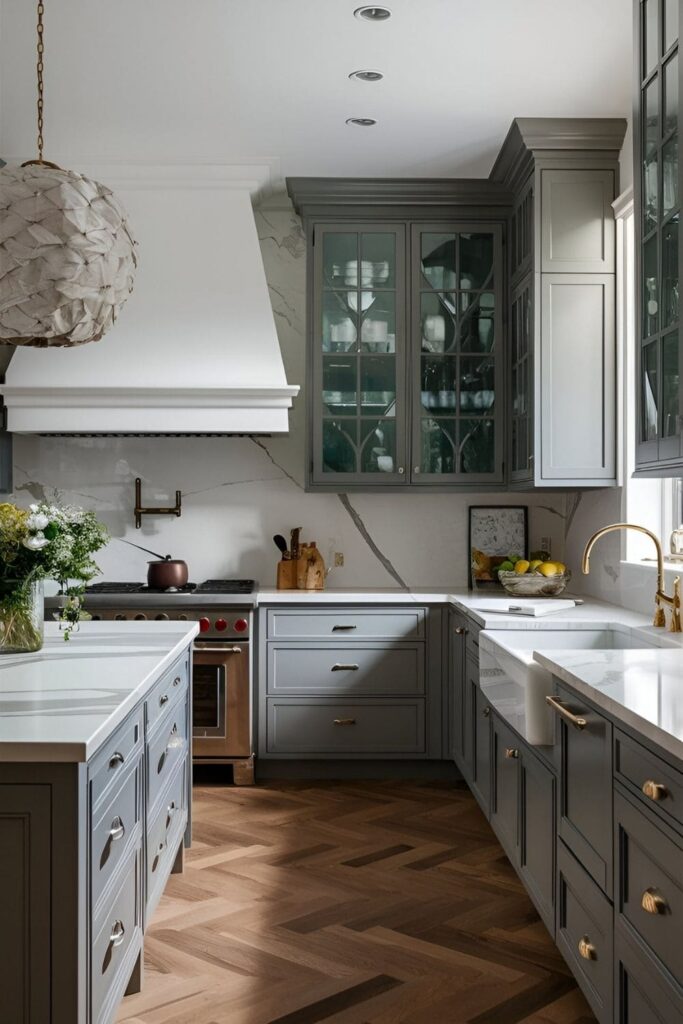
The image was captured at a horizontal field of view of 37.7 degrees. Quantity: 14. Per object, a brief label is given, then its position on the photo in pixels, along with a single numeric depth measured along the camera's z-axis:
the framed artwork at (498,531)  5.18
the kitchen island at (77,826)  1.73
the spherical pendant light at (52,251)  2.16
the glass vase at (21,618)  2.61
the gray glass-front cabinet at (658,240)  2.61
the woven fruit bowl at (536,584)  4.46
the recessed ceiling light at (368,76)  3.67
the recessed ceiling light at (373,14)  3.20
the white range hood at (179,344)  4.62
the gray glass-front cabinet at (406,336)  4.84
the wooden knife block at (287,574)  4.96
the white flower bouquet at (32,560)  2.59
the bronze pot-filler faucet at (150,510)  5.05
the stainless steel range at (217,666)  4.54
